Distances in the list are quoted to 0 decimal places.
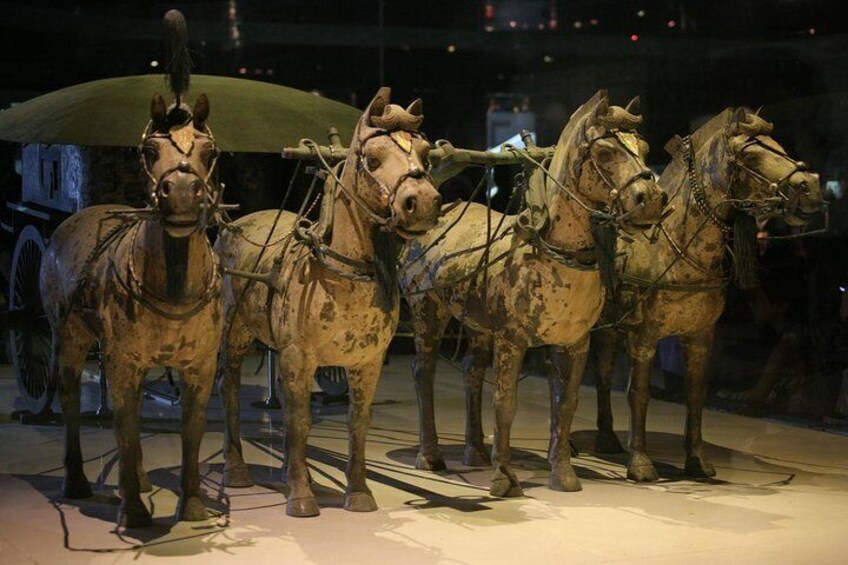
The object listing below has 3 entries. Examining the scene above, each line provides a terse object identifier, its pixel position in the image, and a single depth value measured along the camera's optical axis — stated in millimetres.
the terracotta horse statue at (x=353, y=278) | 6402
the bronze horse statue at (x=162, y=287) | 5836
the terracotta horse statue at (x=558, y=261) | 6973
